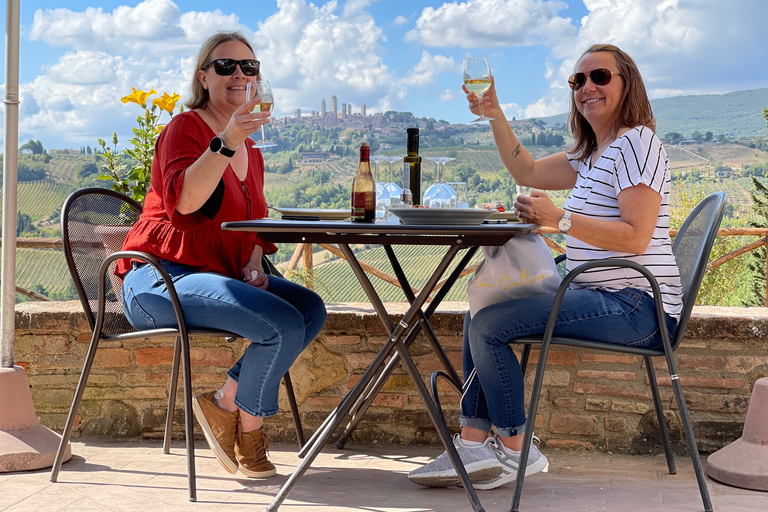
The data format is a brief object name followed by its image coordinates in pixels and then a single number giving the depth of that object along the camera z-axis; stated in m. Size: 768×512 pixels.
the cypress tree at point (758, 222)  21.58
